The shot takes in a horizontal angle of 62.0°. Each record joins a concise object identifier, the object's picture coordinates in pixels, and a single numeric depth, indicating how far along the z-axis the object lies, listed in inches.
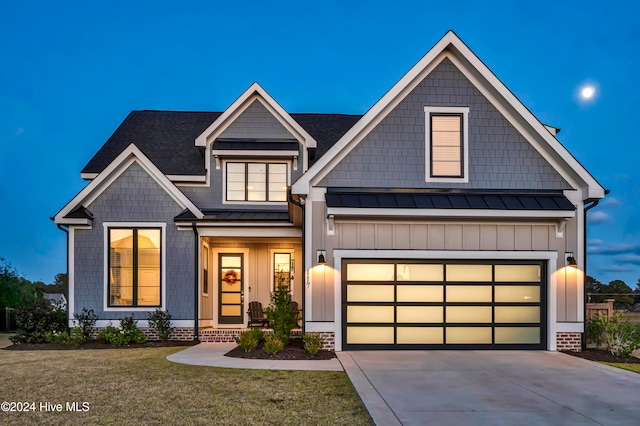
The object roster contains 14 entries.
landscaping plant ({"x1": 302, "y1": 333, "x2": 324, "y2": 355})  443.5
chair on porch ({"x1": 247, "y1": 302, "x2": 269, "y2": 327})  631.2
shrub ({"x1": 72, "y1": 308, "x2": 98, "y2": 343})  541.3
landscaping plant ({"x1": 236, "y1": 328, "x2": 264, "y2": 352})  457.4
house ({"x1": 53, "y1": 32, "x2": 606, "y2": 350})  478.6
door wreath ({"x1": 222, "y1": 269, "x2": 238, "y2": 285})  670.5
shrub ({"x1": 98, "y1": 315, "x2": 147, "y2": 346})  531.8
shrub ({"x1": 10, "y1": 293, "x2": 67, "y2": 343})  542.6
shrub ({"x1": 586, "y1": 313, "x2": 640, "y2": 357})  448.1
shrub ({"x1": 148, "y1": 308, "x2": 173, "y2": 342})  553.9
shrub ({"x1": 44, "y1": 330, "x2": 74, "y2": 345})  531.8
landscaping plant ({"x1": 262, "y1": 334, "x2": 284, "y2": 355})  439.8
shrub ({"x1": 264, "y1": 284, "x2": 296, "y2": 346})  471.8
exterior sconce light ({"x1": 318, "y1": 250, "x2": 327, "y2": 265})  472.7
